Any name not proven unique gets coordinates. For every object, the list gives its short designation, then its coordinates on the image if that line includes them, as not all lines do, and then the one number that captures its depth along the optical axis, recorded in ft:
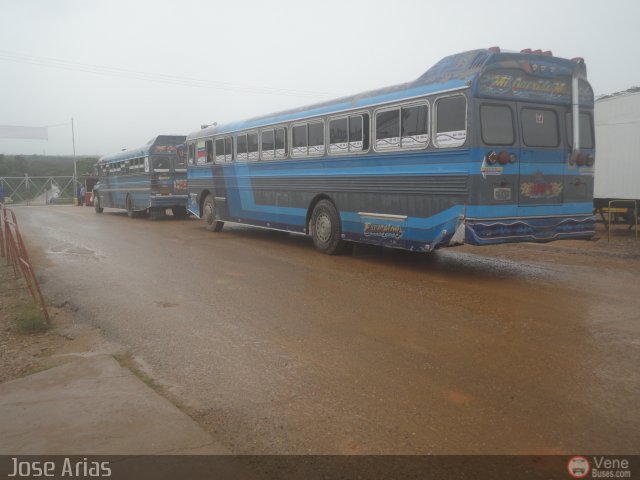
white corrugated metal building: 49.80
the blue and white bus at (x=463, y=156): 26.53
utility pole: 150.02
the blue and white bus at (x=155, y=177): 70.28
